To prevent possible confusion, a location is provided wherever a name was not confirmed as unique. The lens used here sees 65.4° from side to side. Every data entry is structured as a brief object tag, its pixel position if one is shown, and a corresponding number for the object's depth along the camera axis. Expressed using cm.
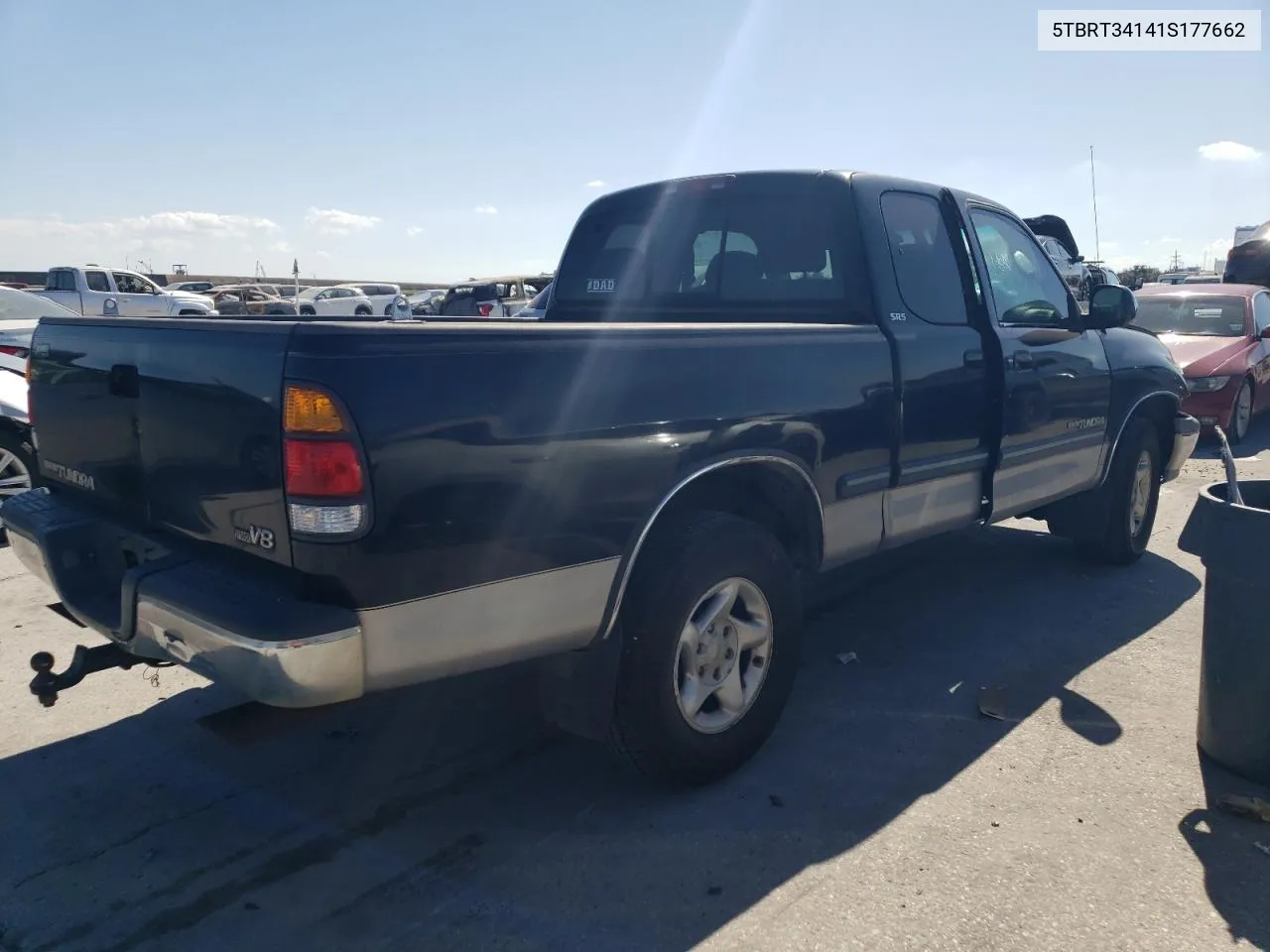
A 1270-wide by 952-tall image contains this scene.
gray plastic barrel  313
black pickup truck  231
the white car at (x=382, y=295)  3528
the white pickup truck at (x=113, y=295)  2277
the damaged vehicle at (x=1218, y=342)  1020
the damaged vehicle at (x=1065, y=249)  1712
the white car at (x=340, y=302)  3328
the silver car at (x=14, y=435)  644
